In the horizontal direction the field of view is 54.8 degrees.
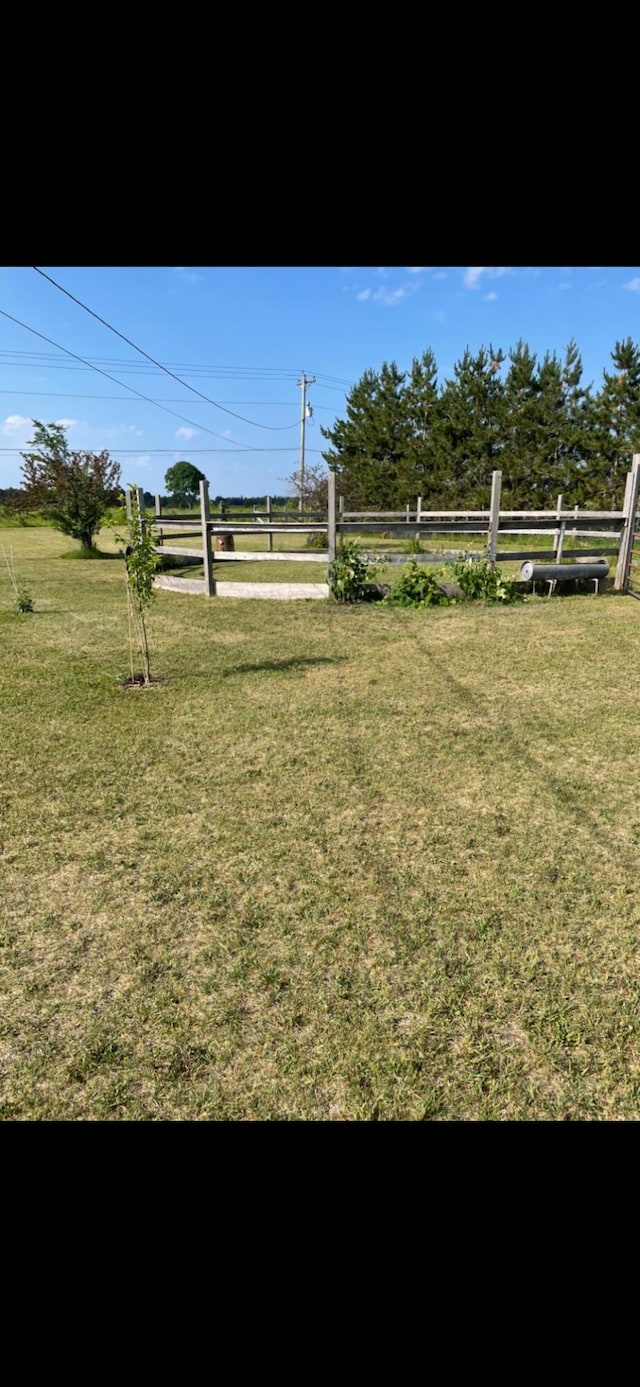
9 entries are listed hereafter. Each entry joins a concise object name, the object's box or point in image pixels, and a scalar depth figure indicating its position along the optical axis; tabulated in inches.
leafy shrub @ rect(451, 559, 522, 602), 386.6
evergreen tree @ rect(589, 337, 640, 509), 1003.3
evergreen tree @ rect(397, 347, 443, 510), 1266.0
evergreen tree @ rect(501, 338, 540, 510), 1127.6
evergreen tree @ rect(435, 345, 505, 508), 1179.3
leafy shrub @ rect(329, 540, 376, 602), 382.0
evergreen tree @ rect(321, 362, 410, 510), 1323.8
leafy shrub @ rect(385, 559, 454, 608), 380.8
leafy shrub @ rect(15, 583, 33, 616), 371.3
